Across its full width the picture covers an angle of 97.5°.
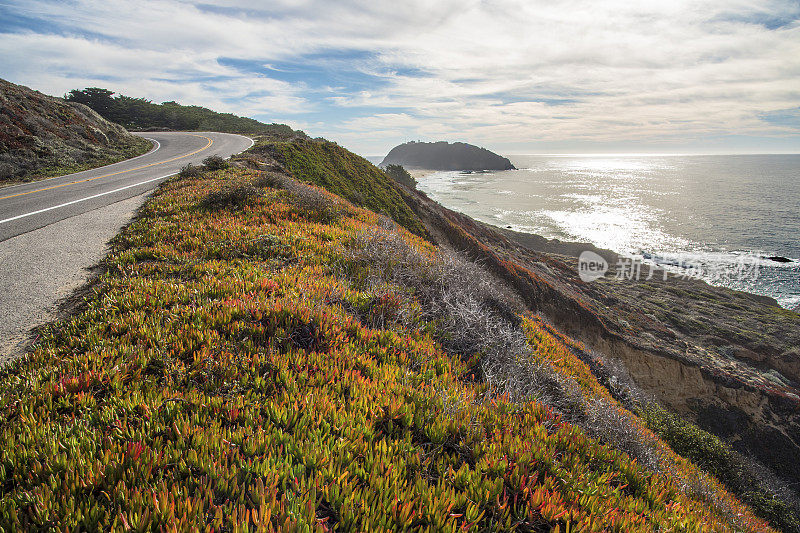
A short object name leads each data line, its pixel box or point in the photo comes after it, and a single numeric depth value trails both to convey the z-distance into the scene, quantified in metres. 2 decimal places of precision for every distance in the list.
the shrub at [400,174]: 72.38
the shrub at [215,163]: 15.34
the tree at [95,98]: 42.13
